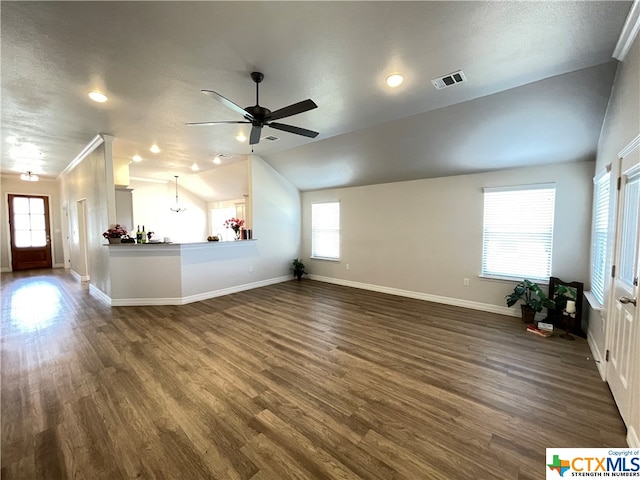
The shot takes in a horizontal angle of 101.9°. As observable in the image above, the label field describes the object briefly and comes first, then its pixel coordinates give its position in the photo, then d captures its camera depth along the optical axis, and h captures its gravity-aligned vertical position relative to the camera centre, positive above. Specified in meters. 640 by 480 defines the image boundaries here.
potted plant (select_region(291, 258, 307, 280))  6.79 -1.08
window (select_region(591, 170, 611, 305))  2.72 -0.07
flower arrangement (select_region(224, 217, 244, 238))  5.82 +0.09
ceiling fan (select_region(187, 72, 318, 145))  2.35 +1.11
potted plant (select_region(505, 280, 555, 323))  3.56 -1.02
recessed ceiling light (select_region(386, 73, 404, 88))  2.63 +1.54
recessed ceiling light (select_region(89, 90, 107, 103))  2.98 +1.55
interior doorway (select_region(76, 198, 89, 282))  6.32 -0.45
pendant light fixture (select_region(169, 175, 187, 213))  9.01 +0.74
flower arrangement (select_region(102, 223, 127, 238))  4.51 -0.07
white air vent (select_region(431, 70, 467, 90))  2.58 +1.53
